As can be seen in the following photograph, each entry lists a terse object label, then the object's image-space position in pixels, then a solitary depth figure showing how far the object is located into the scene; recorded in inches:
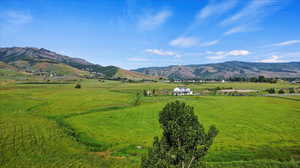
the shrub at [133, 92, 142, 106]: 4045.3
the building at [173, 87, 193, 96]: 6540.4
